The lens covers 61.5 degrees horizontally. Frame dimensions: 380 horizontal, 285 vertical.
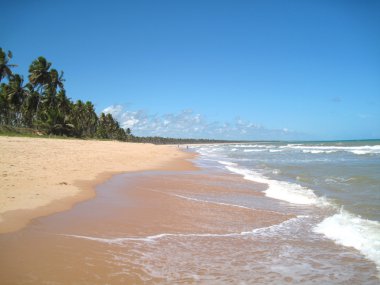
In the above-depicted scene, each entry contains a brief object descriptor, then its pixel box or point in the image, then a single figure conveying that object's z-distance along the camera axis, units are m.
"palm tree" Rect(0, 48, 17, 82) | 43.12
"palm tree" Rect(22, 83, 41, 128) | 52.84
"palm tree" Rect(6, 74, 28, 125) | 50.78
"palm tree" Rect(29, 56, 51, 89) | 51.25
